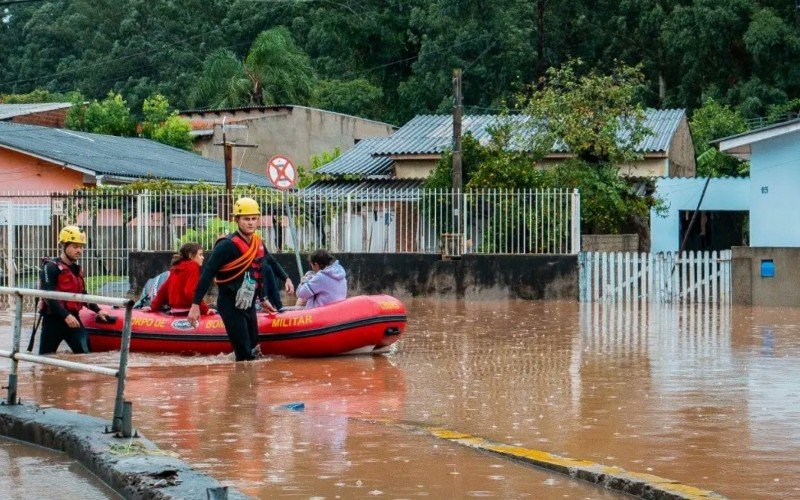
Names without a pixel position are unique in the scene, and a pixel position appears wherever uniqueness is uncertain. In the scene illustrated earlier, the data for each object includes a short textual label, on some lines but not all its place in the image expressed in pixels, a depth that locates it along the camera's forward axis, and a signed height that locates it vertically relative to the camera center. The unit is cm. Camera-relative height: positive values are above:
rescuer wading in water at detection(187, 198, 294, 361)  1450 -11
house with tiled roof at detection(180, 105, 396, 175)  4856 +494
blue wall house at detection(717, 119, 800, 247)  2767 +163
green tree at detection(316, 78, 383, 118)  6162 +761
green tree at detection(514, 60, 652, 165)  3216 +342
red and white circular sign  2457 +167
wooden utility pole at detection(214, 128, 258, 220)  2944 +195
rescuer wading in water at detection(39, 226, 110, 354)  1502 -21
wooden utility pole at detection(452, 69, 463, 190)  2927 +256
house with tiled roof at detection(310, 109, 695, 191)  3616 +311
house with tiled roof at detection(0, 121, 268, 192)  3725 +295
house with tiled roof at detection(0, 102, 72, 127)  4984 +579
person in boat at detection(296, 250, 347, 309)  1638 -25
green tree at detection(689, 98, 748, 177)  4328 +431
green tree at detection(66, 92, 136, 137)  5250 +565
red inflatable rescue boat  1568 -77
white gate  2602 -31
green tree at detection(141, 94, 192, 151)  4953 +515
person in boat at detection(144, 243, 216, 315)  1608 -22
